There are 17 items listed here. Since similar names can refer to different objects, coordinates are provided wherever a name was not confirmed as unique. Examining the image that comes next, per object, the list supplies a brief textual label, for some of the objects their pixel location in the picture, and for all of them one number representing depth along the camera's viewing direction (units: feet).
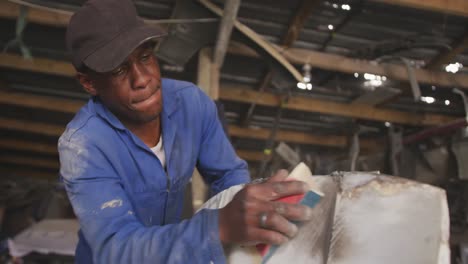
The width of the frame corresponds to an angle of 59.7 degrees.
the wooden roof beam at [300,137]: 20.62
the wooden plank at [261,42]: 9.49
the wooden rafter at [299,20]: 10.59
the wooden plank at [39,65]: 14.14
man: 3.02
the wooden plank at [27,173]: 30.66
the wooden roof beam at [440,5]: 9.58
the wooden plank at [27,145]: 24.66
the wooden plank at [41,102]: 17.34
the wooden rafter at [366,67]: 12.30
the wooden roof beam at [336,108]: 15.93
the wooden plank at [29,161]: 28.19
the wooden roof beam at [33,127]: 20.80
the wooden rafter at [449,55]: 11.97
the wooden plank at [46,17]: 10.81
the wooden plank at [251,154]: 25.63
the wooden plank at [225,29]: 8.93
